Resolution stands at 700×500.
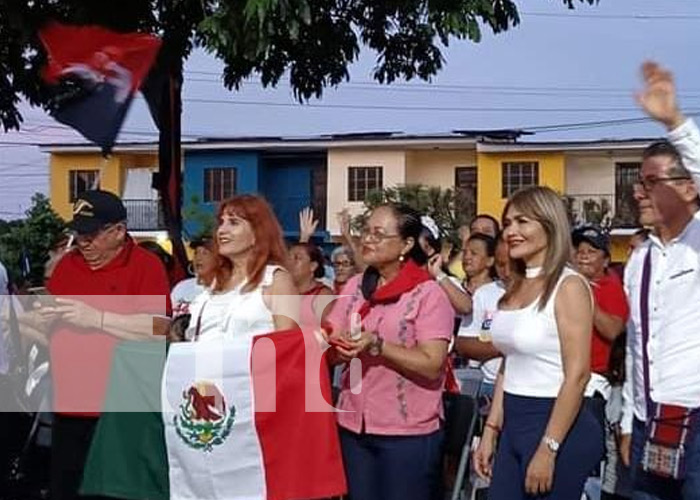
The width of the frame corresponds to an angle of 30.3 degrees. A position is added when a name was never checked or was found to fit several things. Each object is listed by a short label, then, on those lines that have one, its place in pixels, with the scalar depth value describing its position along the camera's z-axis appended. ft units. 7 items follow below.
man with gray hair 14.96
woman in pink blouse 18.74
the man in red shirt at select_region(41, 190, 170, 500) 19.90
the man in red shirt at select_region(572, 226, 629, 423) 19.39
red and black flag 31.73
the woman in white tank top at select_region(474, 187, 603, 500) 16.01
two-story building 164.25
